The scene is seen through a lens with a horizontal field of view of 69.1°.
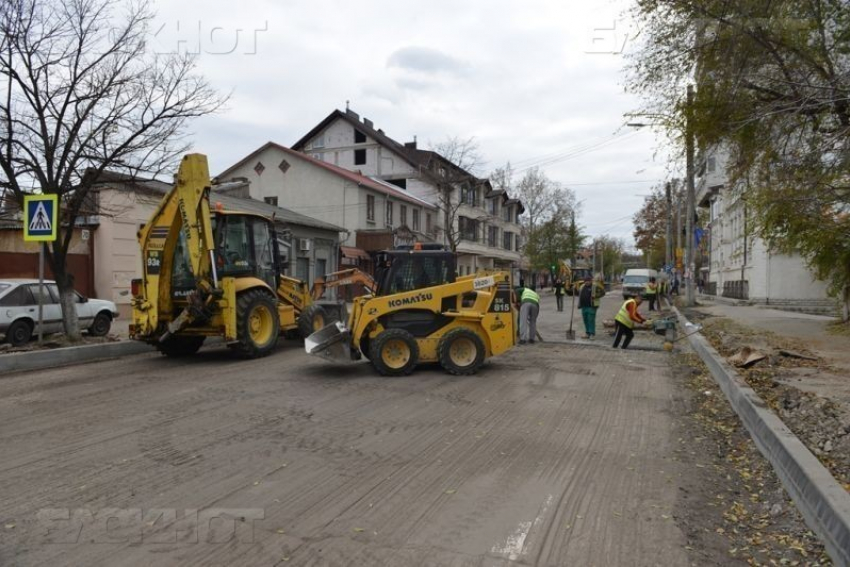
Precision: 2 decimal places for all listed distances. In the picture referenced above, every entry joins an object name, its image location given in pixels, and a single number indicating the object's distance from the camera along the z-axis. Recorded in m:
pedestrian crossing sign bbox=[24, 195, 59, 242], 10.62
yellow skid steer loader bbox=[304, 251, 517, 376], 9.80
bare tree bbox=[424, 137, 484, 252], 39.47
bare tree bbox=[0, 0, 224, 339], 11.09
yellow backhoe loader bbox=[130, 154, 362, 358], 10.45
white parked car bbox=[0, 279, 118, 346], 12.69
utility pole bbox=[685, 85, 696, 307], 25.69
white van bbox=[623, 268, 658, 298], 39.19
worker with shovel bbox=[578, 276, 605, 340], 15.78
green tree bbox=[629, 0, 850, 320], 10.58
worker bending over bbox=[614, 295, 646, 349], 13.26
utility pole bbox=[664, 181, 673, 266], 41.72
